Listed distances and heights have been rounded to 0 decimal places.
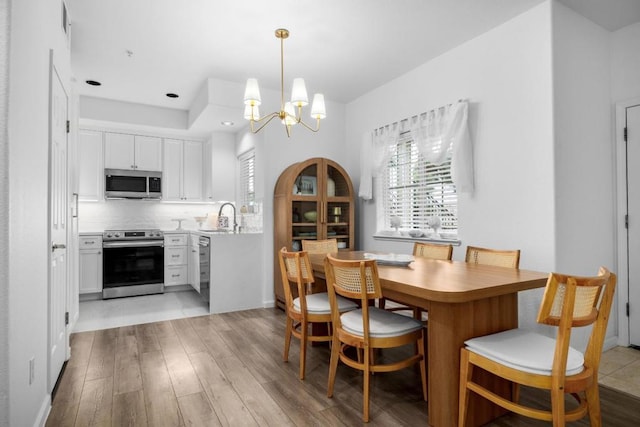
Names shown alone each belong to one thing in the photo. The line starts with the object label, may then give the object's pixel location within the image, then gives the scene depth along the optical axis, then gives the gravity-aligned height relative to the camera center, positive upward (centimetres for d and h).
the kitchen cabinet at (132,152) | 529 +101
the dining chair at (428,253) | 290 -32
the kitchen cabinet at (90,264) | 479 -62
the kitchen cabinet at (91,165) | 512 +77
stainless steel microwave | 523 +52
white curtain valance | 326 +77
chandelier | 264 +89
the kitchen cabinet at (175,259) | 532 -62
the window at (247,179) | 493 +56
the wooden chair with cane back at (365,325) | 194 -63
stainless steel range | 491 -62
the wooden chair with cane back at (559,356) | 147 -63
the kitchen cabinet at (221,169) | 543 +75
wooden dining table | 175 -54
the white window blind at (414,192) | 367 +27
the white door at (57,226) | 219 -5
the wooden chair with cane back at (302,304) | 242 -62
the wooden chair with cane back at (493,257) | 250 -30
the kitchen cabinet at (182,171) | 569 +77
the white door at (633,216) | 299 -1
